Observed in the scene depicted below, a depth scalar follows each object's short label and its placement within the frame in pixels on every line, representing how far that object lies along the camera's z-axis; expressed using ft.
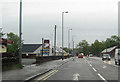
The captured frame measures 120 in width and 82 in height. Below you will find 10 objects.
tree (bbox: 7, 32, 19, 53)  291.13
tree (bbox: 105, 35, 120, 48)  505.99
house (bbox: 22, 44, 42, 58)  303.83
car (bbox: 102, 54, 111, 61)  168.57
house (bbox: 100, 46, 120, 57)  360.83
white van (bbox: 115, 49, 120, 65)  88.66
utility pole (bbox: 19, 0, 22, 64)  62.03
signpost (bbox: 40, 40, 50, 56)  108.47
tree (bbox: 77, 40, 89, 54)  636.89
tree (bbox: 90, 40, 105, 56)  556.92
